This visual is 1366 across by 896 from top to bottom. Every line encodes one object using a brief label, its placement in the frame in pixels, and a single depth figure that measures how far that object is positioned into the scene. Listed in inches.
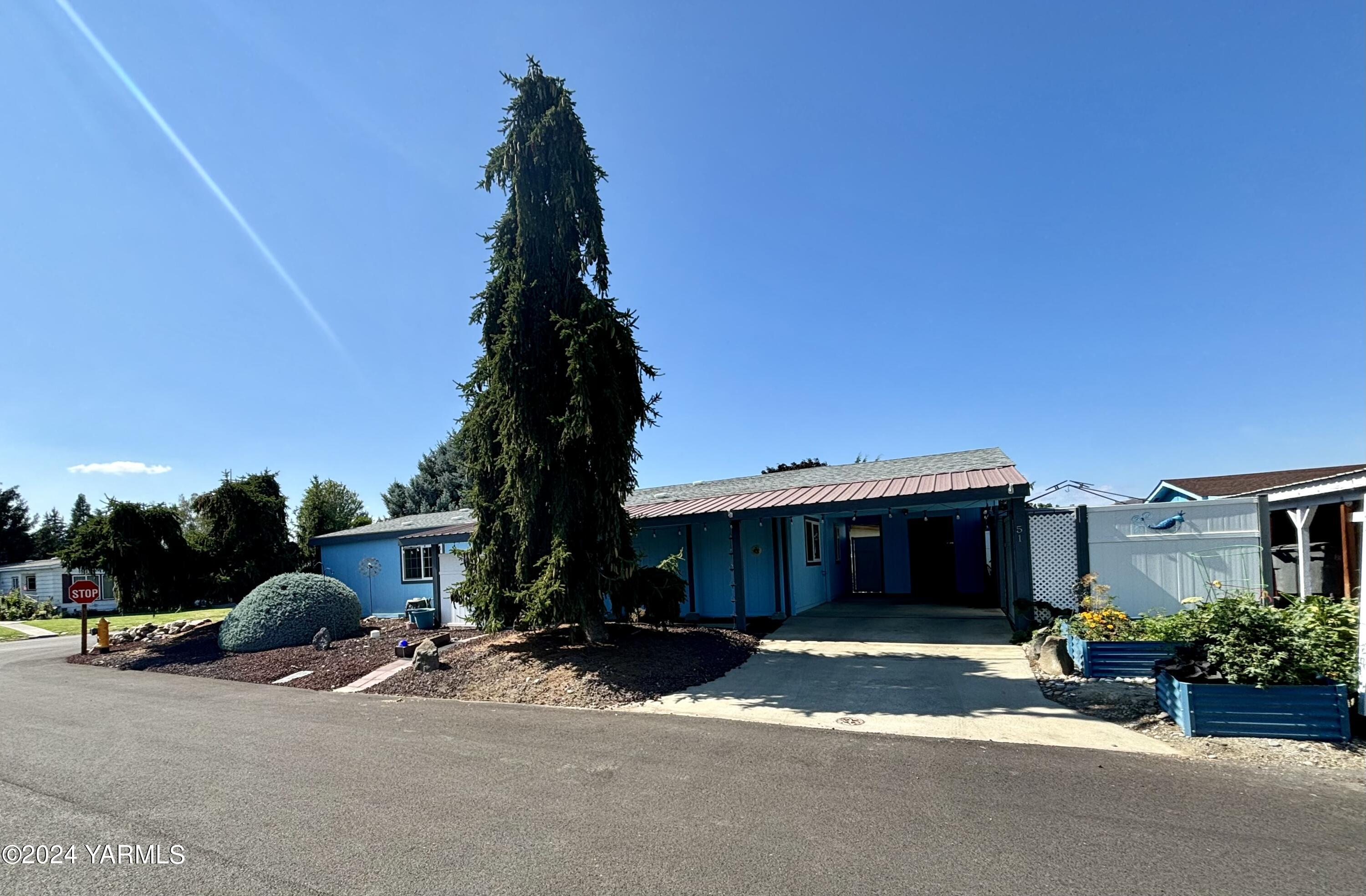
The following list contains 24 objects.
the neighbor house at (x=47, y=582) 1264.8
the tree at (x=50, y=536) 1788.9
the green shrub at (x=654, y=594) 409.7
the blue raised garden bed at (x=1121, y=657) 288.5
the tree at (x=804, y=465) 1573.6
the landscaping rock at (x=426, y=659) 387.2
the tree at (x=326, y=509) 1366.9
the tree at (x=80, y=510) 2261.3
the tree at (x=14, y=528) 1674.5
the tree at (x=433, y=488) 1437.0
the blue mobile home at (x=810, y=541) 474.6
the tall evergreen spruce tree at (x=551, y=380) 378.3
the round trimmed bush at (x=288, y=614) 516.7
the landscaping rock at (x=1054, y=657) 309.0
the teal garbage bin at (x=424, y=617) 601.0
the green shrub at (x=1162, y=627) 274.7
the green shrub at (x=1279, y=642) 211.0
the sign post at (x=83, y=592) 551.8
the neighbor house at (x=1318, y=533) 355.9
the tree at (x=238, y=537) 731.4
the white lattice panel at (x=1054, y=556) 406.9
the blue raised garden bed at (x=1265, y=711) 204.5
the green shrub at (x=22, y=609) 1077.8
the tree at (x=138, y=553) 644.7
